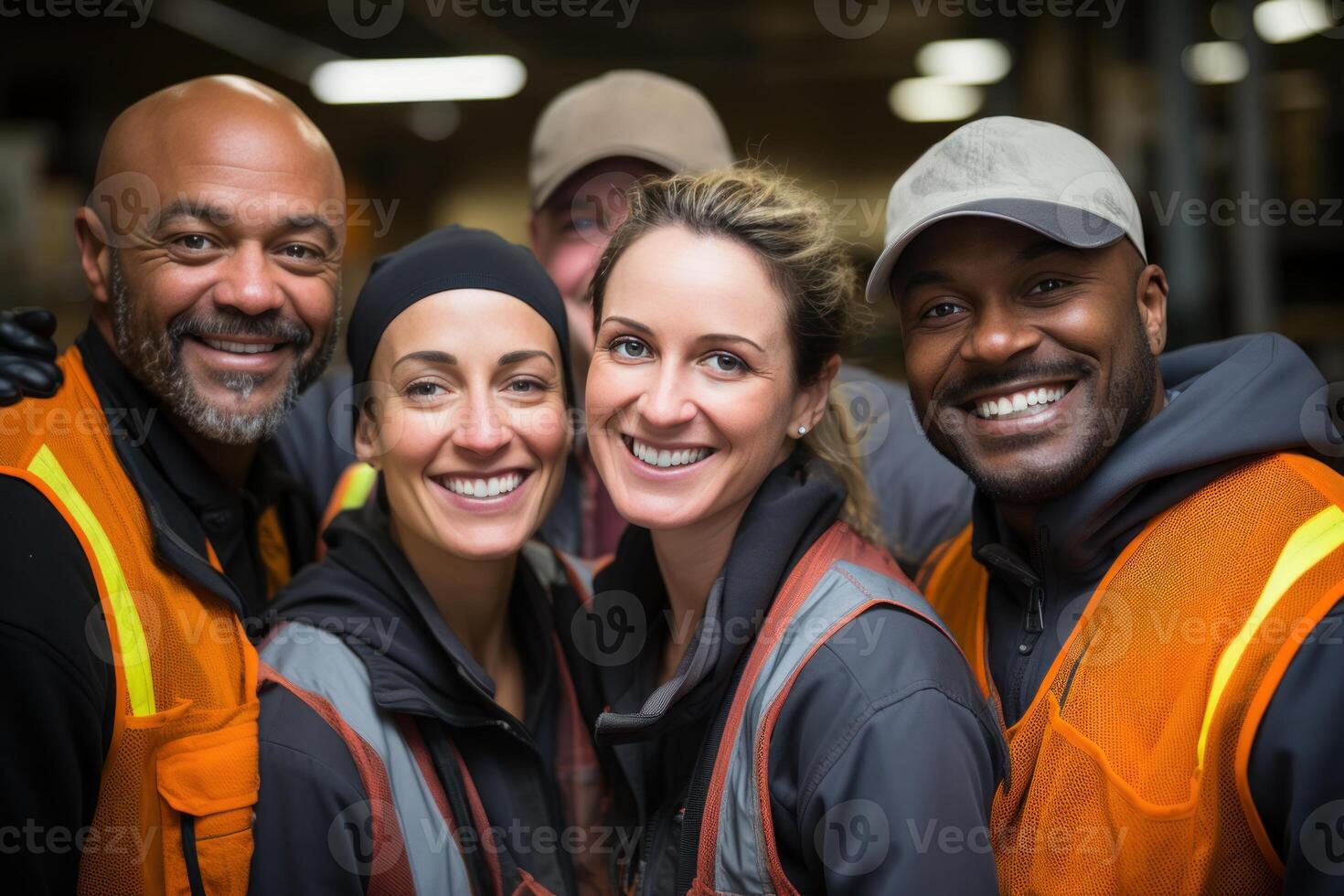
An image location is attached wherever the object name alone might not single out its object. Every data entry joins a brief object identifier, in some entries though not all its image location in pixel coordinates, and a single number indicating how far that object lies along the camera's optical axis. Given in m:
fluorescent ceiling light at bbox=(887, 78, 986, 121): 6.54
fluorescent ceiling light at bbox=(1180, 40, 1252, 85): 3.81
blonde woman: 1.36
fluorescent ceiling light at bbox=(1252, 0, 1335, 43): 3.61
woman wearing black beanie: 1.56
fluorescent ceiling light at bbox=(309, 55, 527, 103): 6.00
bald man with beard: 1.48
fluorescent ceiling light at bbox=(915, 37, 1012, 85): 5.87
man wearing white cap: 1.42
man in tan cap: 2.51
